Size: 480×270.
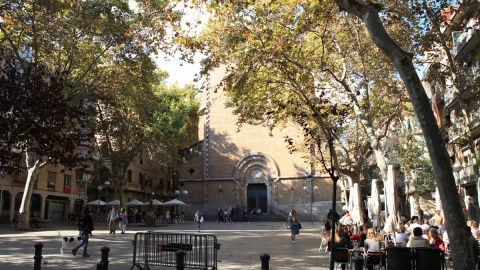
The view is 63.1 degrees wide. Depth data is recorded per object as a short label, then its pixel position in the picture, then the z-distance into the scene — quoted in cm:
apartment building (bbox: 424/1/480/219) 1716
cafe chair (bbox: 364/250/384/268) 886
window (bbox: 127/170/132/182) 4375
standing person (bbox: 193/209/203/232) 2459
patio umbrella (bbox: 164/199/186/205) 3475
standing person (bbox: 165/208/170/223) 3362
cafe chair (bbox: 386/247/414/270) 725
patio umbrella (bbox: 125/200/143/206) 3478
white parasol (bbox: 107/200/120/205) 3318
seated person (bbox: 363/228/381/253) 931
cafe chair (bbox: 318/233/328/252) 1379
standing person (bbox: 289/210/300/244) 1695
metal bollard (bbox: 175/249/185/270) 747
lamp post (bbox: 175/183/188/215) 4167
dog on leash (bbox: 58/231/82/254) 1220
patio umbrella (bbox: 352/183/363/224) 1784
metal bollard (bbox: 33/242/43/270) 820
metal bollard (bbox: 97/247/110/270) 792
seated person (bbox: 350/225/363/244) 1213
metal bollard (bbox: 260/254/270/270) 673
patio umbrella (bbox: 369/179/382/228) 1538
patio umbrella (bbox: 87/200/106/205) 3344
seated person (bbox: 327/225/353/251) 1038
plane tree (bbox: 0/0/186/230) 1691
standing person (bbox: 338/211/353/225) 1774
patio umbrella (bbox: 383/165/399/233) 1288
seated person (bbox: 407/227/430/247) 866
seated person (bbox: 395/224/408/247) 1102
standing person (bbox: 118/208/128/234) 2178
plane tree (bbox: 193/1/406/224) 1420
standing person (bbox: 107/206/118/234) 2094
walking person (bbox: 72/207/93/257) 1219
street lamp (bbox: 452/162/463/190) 1694
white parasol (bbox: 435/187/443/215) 1683
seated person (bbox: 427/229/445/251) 985
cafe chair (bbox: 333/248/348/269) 907
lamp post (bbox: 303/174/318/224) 3991
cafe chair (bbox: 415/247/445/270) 714
